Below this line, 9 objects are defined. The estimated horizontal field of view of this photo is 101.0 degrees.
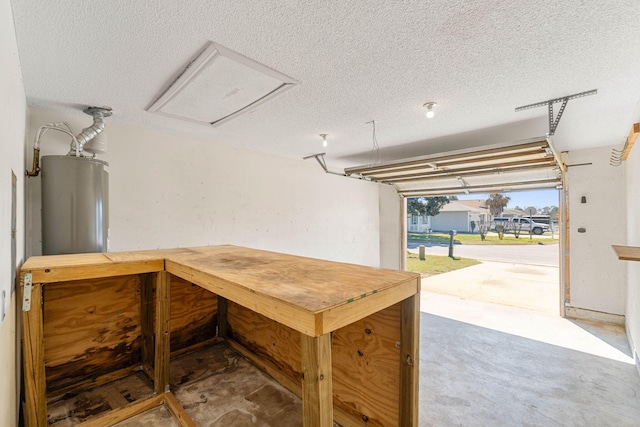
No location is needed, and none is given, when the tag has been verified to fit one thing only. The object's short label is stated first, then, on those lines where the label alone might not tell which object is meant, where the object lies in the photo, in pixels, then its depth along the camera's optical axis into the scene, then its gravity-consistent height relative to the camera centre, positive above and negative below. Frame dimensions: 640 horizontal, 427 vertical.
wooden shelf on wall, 1.42 -0.24
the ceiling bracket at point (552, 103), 2.04 +0.90
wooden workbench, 0.90 -0.66
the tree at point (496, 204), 13.30 +0.41
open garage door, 2.77 +0.62
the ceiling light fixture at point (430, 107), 2.30 +0.93
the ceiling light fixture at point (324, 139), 3.19 +0.93
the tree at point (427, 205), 12.26 +0.33
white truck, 15.02 -0.72
